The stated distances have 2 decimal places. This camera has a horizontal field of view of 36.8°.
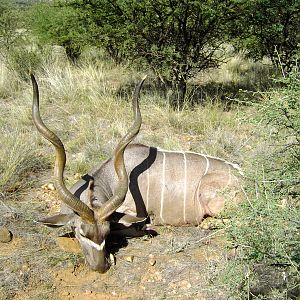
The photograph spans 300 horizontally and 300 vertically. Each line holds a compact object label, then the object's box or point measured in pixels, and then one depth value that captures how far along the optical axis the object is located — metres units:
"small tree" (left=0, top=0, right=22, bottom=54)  10.94
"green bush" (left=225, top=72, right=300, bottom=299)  2.49
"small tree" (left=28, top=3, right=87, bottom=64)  10.62
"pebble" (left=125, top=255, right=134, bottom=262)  3.82
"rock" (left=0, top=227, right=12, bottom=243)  3.95
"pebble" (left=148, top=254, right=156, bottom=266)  3.77
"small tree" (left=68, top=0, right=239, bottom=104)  6.84
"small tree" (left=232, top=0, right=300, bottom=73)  7.06
